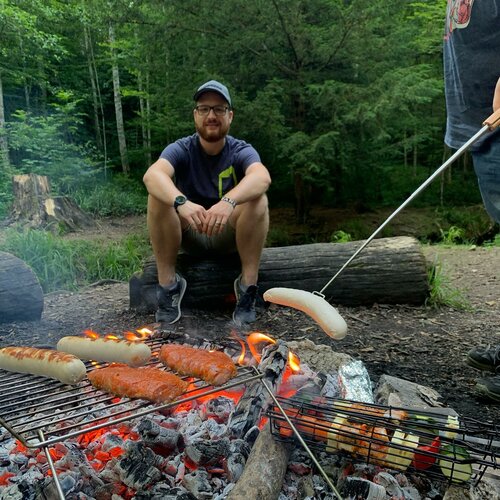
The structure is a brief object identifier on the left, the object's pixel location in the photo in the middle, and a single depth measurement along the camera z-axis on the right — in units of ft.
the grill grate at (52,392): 5.80
